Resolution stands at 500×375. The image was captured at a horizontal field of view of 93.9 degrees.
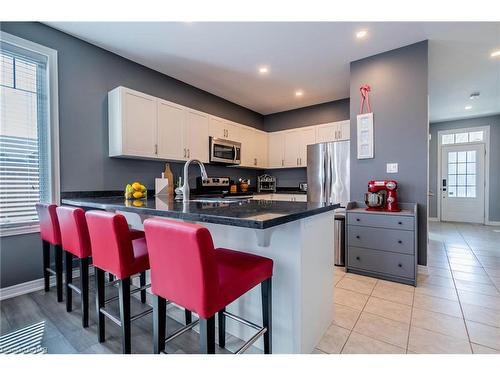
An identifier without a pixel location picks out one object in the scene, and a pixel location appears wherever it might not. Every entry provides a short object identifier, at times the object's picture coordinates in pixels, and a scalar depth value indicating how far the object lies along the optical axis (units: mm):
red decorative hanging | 3083
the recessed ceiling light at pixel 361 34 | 2535
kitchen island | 1314
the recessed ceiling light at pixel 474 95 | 4398
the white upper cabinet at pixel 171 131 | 3178
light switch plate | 2925
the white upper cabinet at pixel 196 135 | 3559
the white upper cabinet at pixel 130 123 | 2768
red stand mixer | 2762
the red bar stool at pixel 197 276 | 960
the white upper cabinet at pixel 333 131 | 4266
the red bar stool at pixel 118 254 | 1354
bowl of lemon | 2430
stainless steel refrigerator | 3391
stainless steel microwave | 3924
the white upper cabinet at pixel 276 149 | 5062
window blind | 2242
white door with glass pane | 5844
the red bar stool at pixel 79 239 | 1707
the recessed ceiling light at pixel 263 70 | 3341
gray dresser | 2480
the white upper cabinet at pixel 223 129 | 3984
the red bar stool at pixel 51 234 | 2051
